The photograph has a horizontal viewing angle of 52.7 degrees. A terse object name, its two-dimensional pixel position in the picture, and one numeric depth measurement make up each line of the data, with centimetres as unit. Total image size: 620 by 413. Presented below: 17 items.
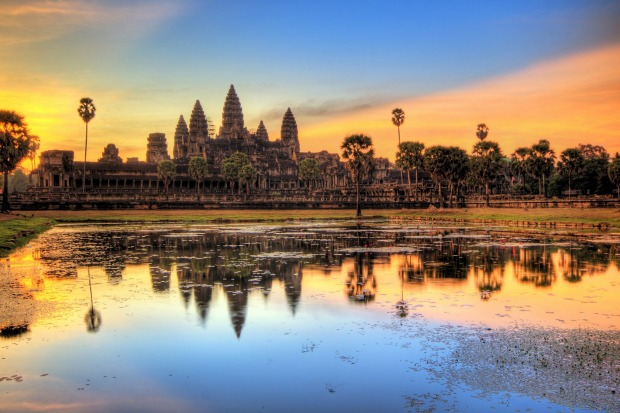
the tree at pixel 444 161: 9931
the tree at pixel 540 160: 11194
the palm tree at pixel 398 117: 12988
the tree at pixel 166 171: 14432
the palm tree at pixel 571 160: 11219
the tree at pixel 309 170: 15750
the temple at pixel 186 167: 14081
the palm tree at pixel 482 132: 13350
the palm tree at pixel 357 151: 9400
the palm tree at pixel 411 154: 11700
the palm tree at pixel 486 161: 10531
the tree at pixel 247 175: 13938
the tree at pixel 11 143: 6588
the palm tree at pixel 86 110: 10662
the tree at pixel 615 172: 8944
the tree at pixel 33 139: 7244
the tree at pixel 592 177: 11494
